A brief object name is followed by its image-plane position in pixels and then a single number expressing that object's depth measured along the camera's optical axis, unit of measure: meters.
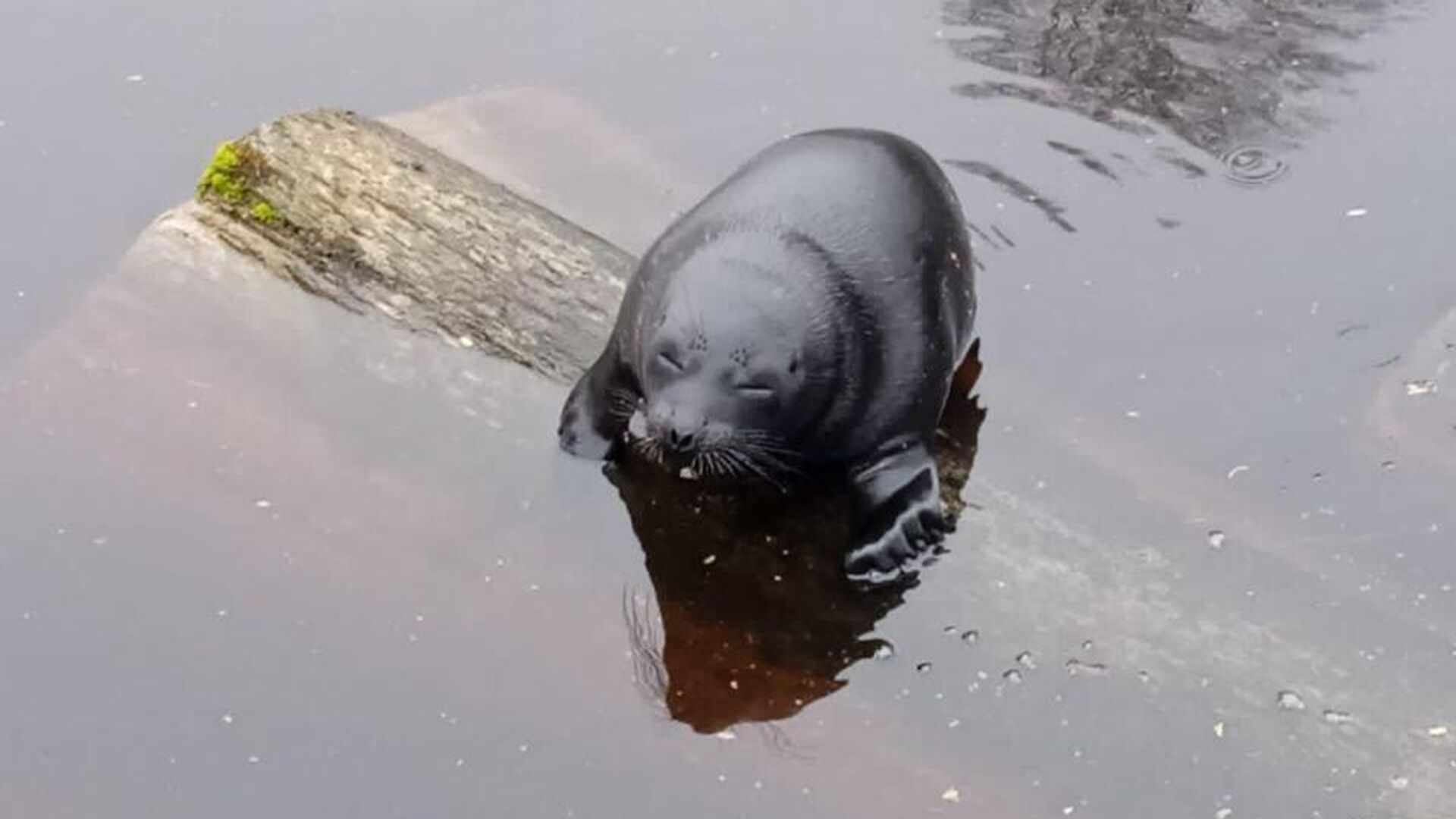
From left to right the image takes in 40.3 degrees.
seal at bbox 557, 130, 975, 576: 4.81
